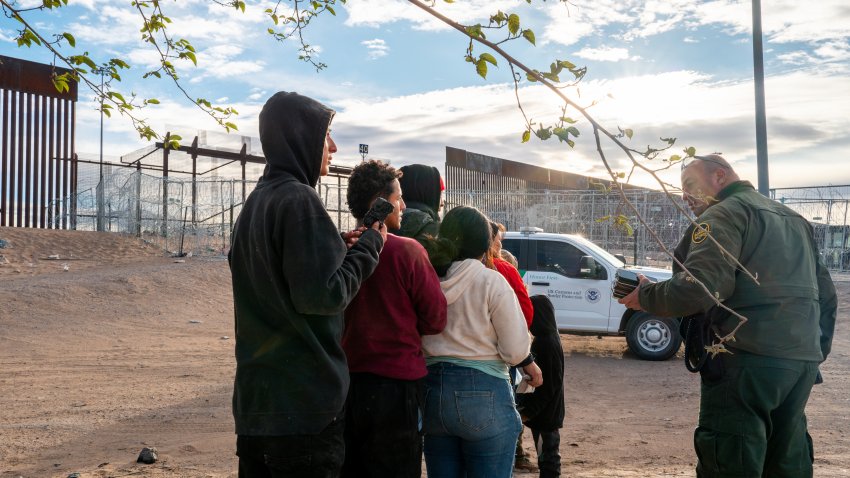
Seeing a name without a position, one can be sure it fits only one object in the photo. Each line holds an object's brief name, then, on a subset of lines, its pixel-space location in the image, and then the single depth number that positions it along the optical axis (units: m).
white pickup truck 10.02
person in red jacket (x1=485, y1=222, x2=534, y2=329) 3.80
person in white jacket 3.04
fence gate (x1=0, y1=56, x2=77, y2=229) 21.55
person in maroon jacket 2.86
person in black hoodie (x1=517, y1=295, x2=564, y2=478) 4.40
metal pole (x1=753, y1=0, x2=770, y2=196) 9.71
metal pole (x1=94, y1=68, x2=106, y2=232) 21.55
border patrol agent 3.20
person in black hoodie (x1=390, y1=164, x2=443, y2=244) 3.75
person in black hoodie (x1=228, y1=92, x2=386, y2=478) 2.41
